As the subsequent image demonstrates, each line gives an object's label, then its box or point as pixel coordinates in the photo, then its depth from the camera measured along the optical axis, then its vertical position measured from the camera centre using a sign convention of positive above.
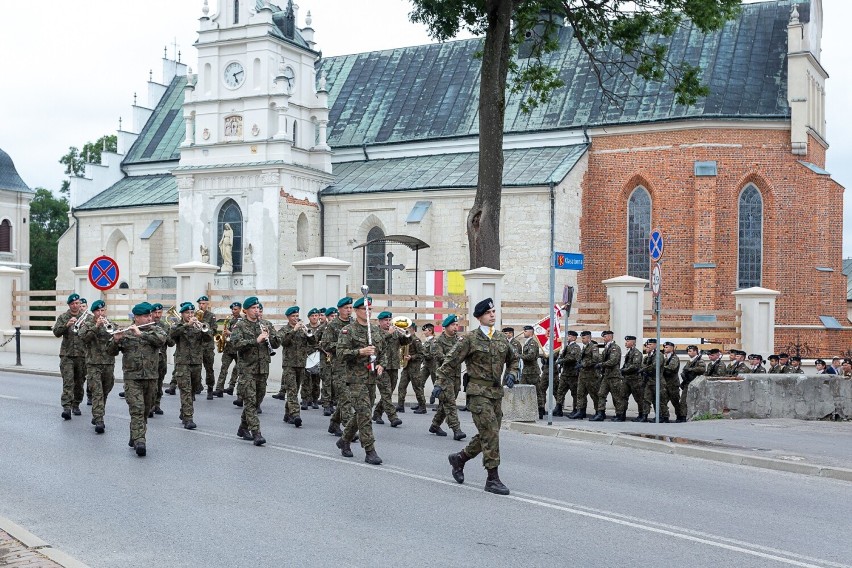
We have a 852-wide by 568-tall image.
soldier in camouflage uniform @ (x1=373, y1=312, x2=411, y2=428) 13.87 -1.33
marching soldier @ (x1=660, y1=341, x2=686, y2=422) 17.83 -1.65
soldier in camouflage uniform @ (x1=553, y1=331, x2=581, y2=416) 18.38 -1.45
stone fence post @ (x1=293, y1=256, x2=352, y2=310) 22.06 +0.17
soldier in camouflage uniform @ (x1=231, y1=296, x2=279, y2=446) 12.85 -0.89
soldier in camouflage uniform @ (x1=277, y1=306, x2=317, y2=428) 14.77 -1.08
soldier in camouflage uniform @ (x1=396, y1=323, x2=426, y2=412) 17.08 -1.43
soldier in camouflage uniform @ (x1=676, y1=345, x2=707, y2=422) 18.05 -1.43
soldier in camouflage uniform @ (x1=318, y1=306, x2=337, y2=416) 15.65 -1.63
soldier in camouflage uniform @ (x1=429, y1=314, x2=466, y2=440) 13.24 -1.55
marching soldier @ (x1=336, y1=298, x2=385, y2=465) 11.30 -0.97
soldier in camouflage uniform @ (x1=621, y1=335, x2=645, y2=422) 17.91 -1.52
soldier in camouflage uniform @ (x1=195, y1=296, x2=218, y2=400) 18.48 -1.14
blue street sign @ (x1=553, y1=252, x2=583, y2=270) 15.80 +0.48
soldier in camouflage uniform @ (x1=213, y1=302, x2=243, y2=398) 18.04 -1.37
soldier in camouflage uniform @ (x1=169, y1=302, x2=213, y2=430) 14.82 -0.92
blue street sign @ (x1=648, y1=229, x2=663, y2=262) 16.12 +0.75
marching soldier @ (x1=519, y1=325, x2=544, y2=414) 18.33 -1.33
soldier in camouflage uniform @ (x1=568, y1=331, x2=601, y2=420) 18.22 -1.56
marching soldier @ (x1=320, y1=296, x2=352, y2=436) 11.69 -0.91
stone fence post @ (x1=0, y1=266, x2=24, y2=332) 29.86 -0.33
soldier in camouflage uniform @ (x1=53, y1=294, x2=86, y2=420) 14.87 -1.07
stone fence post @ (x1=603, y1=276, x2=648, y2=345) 20.23 -0.30
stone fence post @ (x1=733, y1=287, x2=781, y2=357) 20.67 -0.60
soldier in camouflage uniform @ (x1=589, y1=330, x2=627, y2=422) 17.98 -1.65
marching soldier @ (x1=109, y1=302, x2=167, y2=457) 11.74 -0.90
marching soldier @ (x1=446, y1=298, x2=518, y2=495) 9.64 -0.89
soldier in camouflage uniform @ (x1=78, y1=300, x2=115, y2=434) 13.54 -1.04
